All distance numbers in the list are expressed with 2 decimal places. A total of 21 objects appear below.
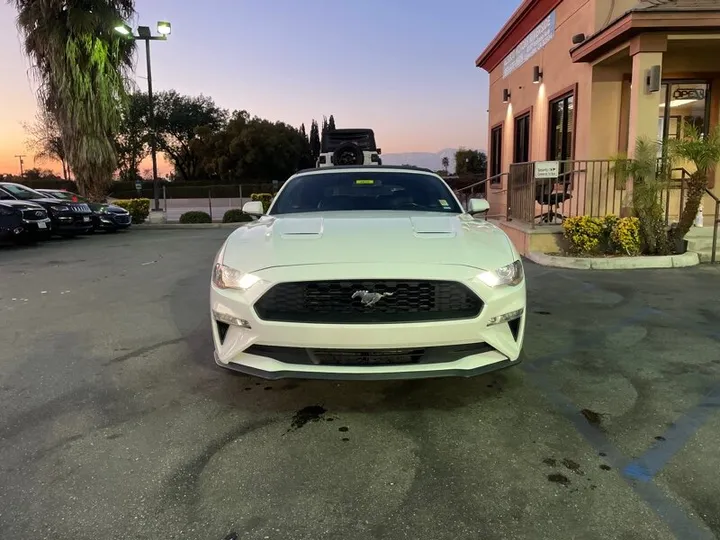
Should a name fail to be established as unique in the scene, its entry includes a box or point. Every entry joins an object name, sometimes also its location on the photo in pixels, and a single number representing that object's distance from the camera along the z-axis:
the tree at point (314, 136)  68.56
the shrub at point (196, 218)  20.81
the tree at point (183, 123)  55.22
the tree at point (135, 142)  52.15
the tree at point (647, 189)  8.44
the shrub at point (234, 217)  20.95
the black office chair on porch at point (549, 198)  10.27
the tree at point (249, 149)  50.59
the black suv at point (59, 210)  15.52
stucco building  8.87
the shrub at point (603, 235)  8.88
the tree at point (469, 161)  59.88
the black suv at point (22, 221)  13.41
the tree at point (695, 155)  7.95
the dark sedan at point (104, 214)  17.08
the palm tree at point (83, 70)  18.09
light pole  19.89
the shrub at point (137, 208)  20.94
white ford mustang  3.24
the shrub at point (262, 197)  23.45
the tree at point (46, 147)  48.59
